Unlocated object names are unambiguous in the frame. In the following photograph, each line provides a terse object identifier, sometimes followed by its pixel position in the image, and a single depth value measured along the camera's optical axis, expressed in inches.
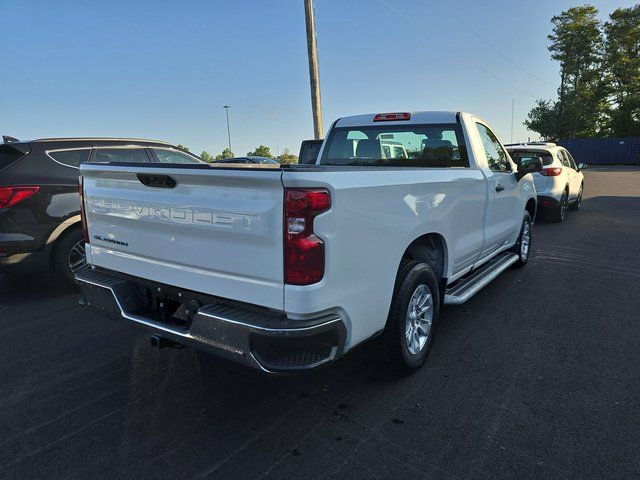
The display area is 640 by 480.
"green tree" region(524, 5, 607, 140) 1829.5
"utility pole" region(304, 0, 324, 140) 444.1
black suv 186.9
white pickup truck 86.6
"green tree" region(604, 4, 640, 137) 1733.5
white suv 380.8
